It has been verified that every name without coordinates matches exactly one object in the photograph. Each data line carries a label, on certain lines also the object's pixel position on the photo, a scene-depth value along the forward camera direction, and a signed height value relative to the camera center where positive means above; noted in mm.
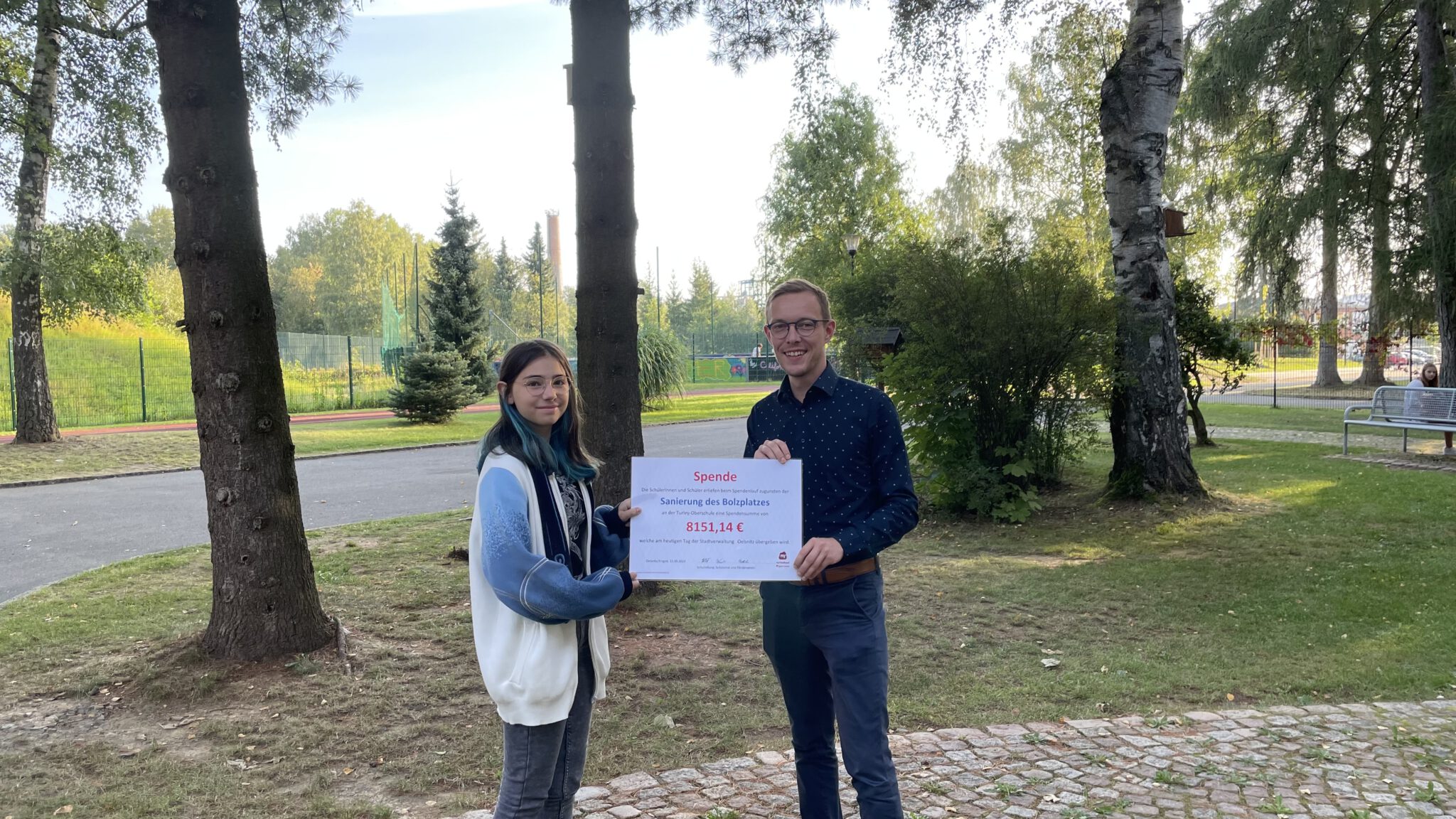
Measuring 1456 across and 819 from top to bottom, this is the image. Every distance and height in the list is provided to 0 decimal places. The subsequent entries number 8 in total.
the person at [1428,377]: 15039 -344
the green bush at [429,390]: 23141 -450
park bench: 12383 -760
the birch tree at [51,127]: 8281 +3094
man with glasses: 2553 -543
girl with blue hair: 2277 -557
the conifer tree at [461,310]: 28844 +2021
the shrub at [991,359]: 9117 +43
